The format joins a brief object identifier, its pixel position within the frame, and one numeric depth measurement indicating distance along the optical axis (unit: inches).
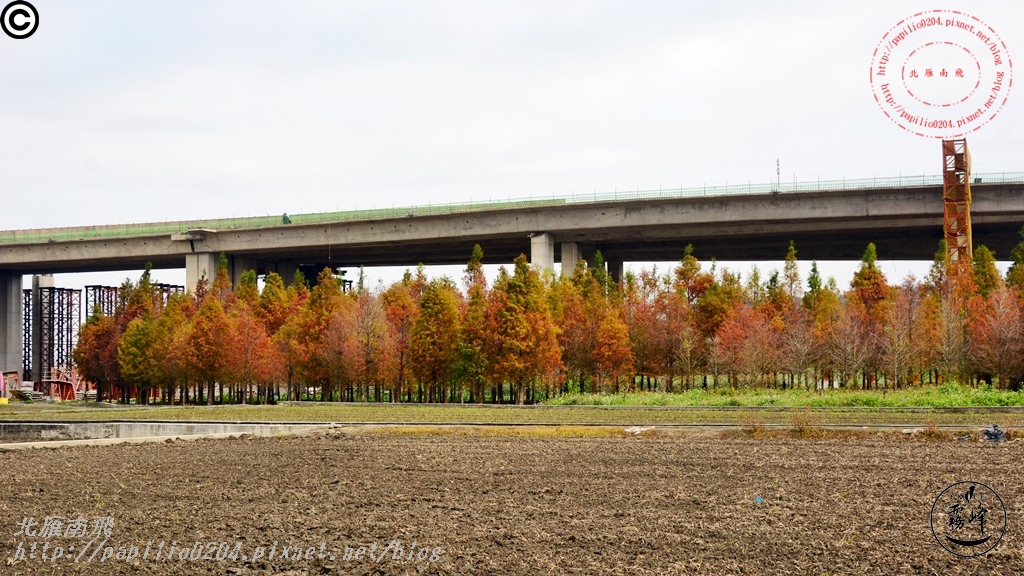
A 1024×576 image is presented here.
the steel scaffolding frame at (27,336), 4029.5
